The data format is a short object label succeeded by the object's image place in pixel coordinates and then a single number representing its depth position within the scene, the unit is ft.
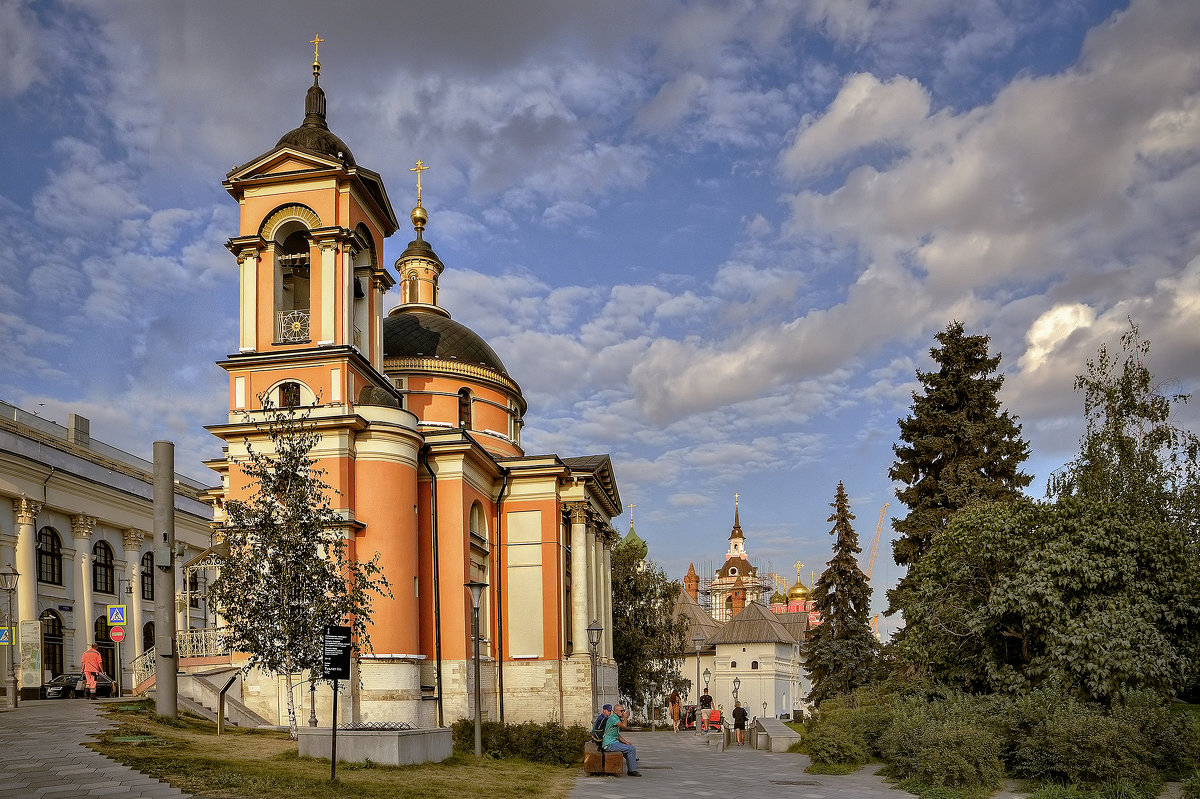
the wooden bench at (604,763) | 71.05
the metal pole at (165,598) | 73.97
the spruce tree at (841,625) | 164.76
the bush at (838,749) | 74.79
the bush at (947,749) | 59.41
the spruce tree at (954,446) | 113.50
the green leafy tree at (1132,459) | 95.14
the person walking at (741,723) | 112.67
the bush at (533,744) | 78.48
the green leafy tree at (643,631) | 185.68
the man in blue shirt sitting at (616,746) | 71.77
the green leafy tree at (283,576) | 66.13
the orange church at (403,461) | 95.81
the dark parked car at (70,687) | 105.70
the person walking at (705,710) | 152.25
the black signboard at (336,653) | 51.47
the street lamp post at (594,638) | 106.93
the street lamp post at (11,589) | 80.18
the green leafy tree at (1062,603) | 71.36
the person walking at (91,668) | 101.76
